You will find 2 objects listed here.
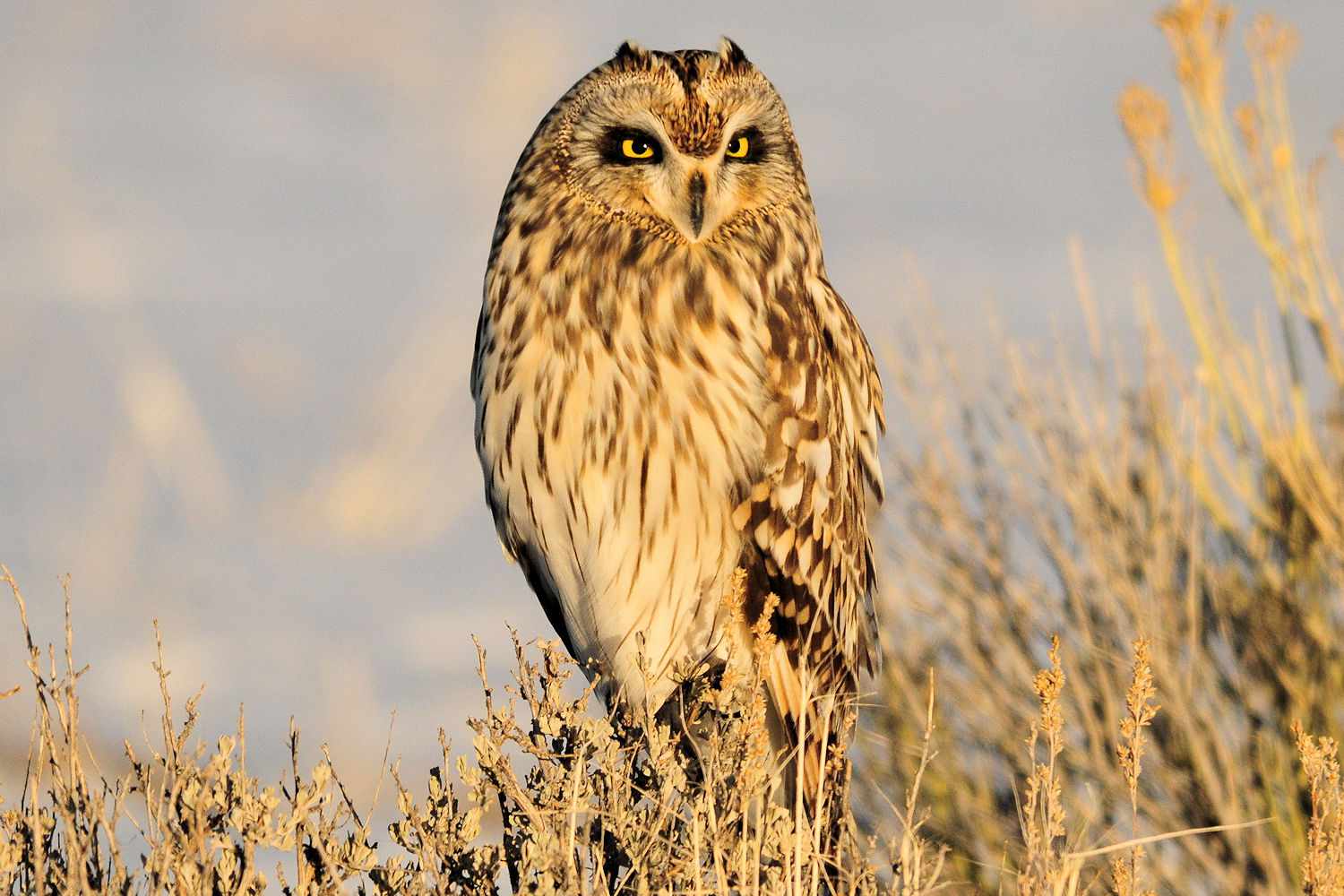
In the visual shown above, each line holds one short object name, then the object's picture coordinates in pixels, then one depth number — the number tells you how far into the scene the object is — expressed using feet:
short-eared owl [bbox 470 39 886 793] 23.90
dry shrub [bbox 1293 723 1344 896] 18.04
